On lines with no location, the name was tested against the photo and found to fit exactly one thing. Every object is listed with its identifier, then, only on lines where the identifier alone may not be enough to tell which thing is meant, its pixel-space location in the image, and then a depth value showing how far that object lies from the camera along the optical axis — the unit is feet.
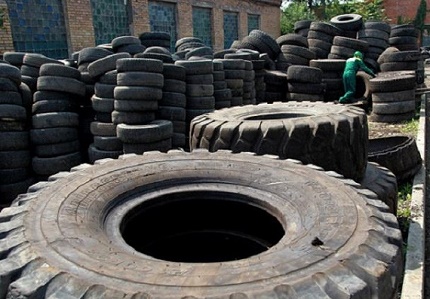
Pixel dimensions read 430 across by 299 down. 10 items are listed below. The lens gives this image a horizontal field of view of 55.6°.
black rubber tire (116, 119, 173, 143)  16.28
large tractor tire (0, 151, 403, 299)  3.95
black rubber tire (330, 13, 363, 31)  40.06
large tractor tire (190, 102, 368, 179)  10.02
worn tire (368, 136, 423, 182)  14.32
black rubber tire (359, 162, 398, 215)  11.27
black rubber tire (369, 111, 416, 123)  26.48
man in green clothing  29.76
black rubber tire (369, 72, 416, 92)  25.72
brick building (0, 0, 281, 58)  37.73
